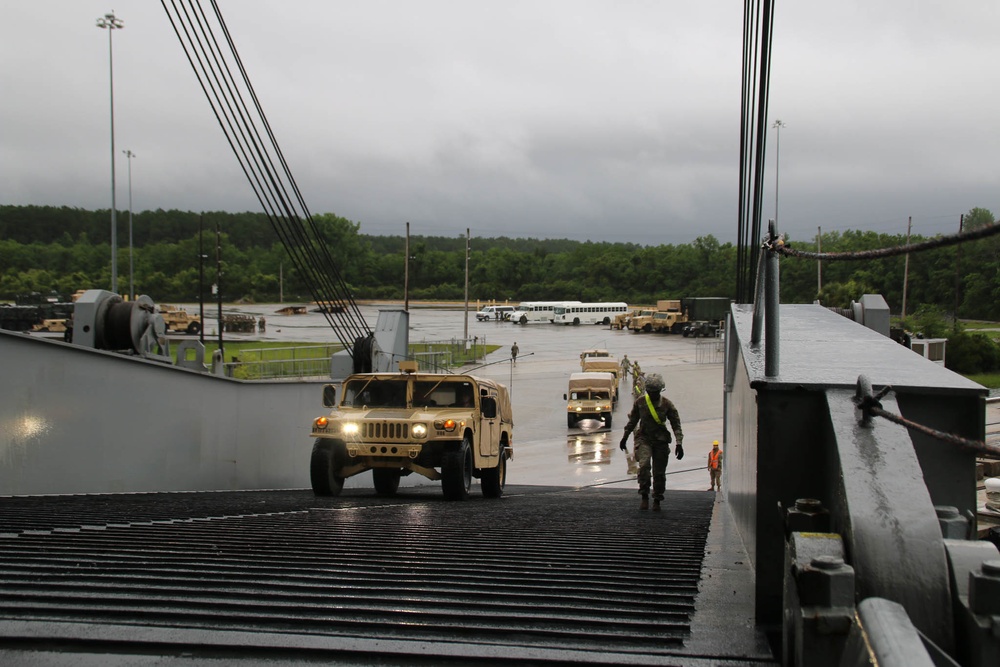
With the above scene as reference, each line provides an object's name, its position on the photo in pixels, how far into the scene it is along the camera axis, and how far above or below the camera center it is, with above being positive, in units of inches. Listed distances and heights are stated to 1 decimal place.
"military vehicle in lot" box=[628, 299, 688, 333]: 3176.7 -106.6
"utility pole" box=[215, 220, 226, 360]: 1831.7 +58.9
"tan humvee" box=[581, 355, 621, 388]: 1840.6 -155.8
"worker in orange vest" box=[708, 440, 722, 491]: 881.6 -166.6
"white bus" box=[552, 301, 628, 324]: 3654.0 -98.2
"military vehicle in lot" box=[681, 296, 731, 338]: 3029.0 -85.9
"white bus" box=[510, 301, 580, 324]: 3612.2 -103.2
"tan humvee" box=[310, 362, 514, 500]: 493.0 -79.6
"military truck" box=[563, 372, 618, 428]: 1505.9 -181.2
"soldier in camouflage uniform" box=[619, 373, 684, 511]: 388.8 -62.1
